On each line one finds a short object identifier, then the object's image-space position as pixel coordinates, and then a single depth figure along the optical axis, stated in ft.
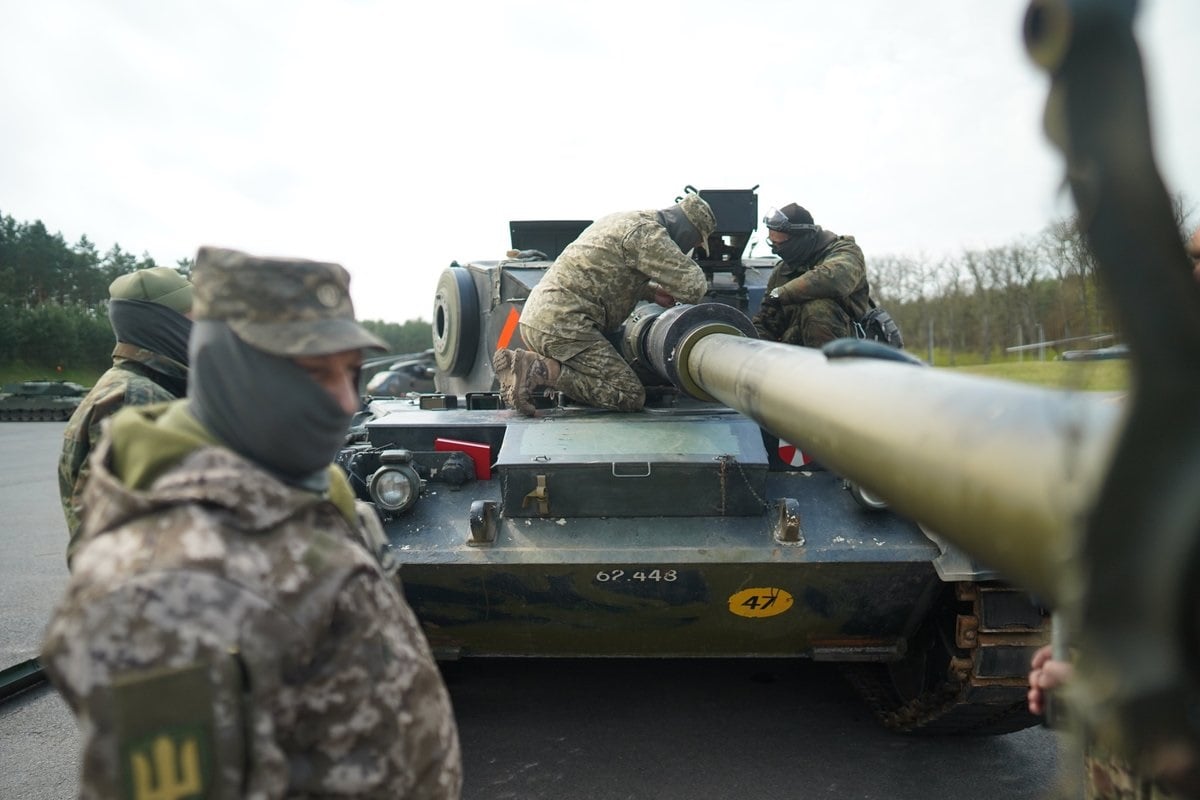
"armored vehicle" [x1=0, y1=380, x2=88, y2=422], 84.58
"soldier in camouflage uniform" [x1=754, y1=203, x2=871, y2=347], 17.06
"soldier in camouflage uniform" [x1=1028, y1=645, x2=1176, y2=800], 6.23
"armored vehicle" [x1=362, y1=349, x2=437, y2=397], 49.16
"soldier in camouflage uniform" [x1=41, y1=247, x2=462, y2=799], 4.17
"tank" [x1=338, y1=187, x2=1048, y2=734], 12.13
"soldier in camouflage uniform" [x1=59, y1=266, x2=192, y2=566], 10.57
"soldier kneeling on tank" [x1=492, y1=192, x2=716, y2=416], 15.15
